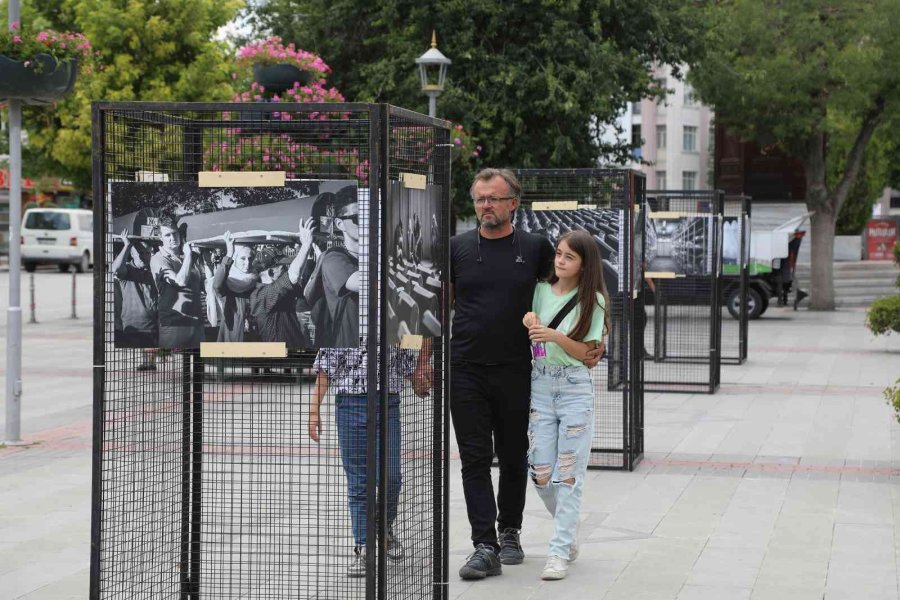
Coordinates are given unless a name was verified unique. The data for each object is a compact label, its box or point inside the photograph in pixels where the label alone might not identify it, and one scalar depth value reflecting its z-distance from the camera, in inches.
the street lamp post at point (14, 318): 390.3
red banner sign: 1673.2
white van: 1647.4
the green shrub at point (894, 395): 351.0
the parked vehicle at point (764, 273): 982.4
